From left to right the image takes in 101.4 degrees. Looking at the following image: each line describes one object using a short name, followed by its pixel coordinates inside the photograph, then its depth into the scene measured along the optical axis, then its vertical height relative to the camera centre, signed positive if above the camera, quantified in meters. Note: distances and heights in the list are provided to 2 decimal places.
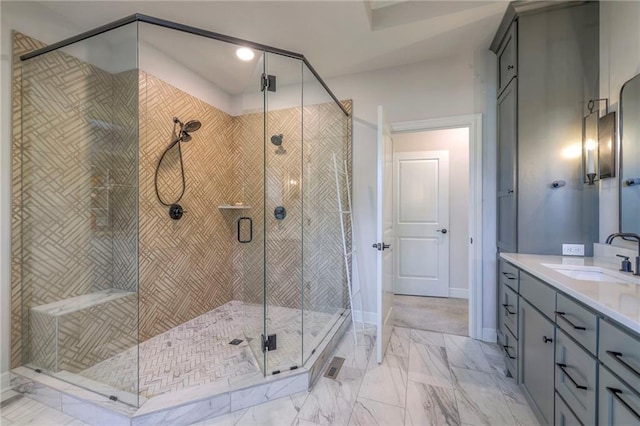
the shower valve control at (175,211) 2.61 +0.01
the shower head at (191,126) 2.65 +0.88
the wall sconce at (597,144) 1.65 +0.45
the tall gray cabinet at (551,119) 1.81 +0.67
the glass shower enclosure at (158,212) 1.83 +0.00
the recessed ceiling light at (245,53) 2.00 +1.30
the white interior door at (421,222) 3.72 -0.15
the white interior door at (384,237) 2.12 -0.21
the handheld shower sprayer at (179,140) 2.60 +0.73
